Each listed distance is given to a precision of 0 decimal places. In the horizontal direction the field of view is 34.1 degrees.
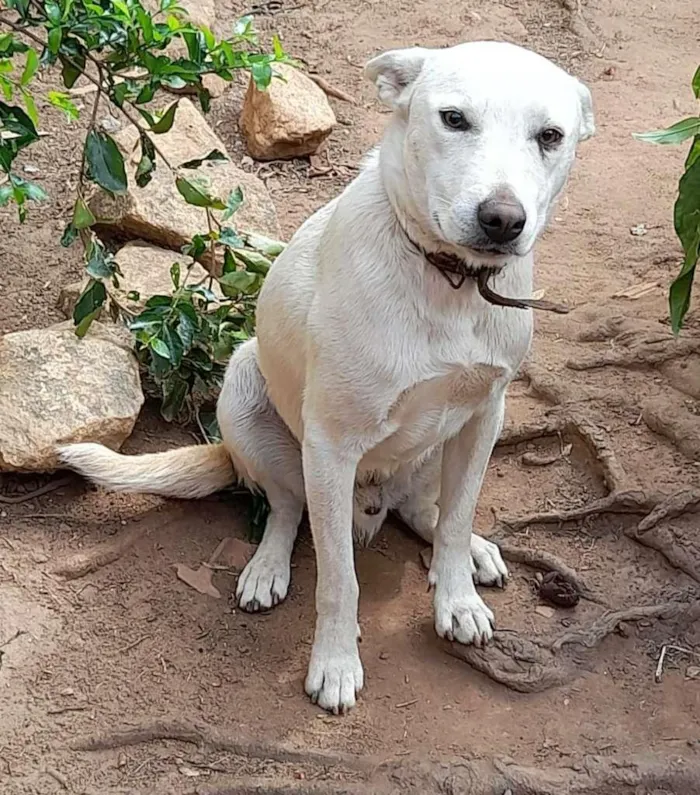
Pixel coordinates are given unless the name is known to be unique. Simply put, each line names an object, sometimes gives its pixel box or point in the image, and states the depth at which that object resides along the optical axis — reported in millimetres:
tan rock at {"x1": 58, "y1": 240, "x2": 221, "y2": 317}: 4098
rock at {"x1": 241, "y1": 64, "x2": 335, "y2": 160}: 5273
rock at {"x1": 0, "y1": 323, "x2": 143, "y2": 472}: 3467
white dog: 2359
